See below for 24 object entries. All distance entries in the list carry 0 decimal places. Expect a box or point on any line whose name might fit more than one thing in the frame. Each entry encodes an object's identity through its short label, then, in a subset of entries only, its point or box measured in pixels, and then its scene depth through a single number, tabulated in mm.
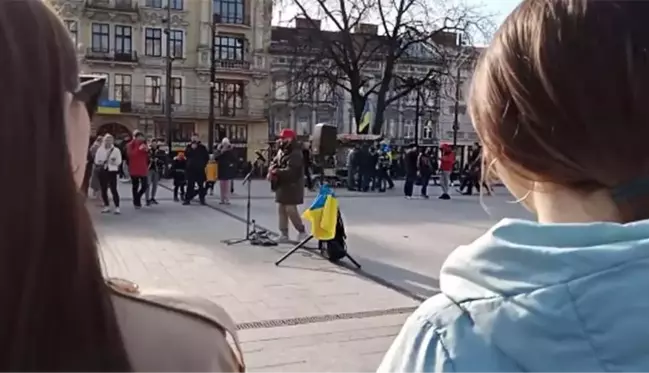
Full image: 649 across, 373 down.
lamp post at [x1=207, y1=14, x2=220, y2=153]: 33434
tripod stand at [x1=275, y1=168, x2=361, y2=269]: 7840
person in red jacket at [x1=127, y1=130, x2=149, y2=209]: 13477
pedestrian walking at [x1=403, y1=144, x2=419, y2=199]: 19172
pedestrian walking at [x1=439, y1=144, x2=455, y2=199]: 18797
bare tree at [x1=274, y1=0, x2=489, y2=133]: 30172
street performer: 9141
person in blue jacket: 819
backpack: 7984
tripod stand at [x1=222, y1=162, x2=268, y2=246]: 9235
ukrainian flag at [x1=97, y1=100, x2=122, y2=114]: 42328
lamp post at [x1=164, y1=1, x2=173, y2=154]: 38209
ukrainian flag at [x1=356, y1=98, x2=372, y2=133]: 28219
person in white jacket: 12125
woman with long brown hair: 826
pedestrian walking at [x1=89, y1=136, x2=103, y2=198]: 11846
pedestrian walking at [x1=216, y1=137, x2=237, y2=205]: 14953
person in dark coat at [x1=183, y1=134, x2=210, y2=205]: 14695
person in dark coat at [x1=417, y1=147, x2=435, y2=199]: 19375
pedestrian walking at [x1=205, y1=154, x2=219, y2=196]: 15936
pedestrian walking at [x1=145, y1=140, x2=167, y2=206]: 14656
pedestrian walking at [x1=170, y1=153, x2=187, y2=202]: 15789
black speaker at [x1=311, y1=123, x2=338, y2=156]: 9469
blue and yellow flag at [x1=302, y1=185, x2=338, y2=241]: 7820
